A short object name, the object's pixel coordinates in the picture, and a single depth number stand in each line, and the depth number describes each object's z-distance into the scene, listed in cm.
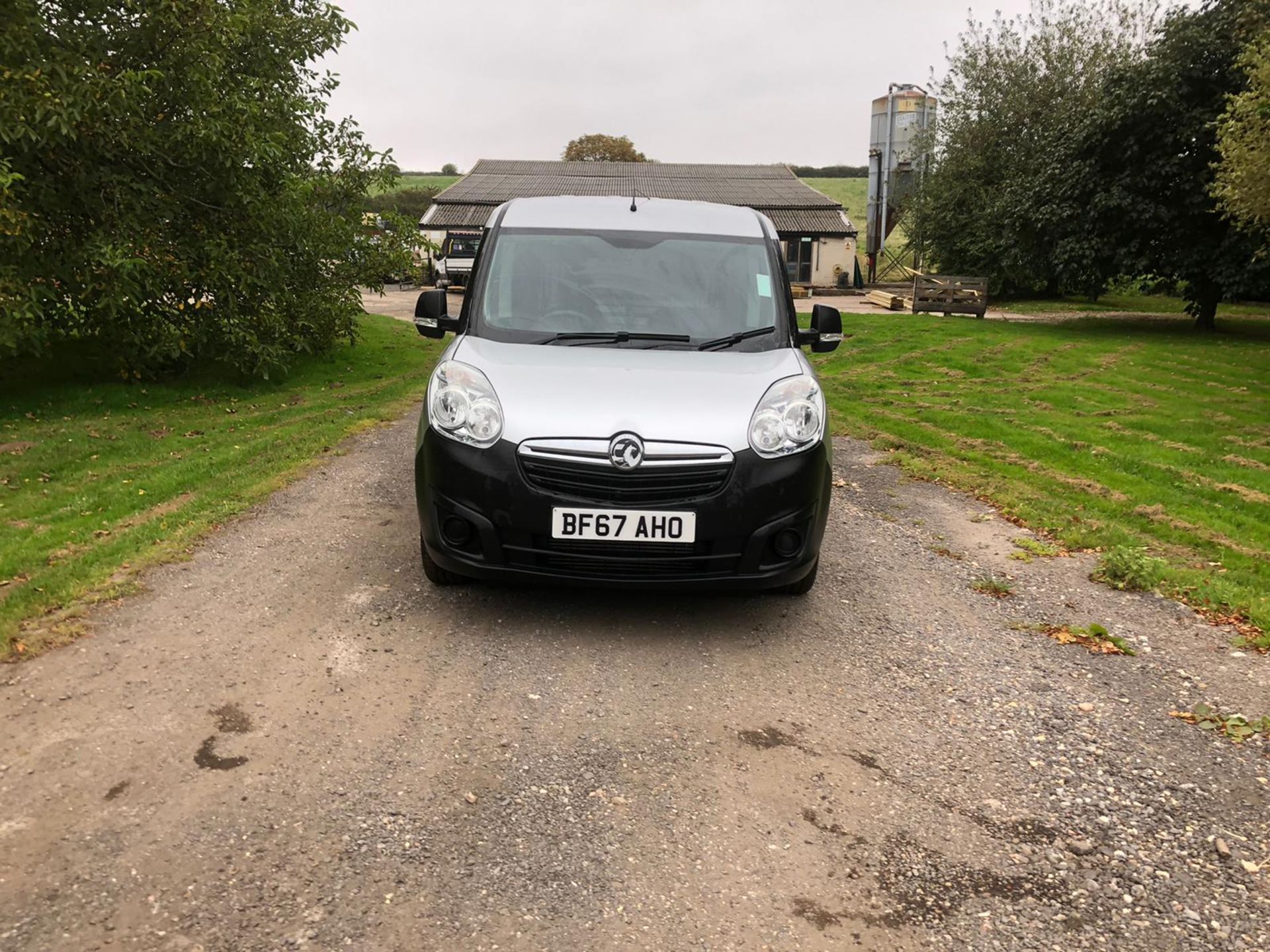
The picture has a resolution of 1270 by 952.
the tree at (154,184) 1052
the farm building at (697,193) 4644
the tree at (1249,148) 1433
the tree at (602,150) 7488
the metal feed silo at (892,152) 4581
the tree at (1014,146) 2689
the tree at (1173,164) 2217
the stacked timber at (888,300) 3216
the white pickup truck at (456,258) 3991
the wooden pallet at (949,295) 2862
